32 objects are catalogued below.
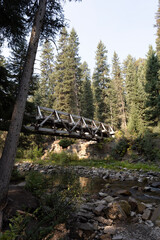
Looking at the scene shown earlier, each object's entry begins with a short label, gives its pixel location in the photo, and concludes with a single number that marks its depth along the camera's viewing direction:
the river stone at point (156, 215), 3.83
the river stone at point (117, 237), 2.94
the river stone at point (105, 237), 2.94
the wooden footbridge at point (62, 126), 9.46
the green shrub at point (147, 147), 12.85
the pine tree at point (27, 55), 3.67
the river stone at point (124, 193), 5.83
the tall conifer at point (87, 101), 28.17
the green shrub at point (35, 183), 4.55
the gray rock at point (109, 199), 4.90
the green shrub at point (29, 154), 17.72
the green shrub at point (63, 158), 13.91
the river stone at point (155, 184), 7.06
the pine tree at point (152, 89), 18.36
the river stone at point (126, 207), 4.09
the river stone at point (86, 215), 3.72
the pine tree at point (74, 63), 24.95
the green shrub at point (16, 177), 6.96
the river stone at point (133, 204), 4.48
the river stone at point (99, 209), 3.98
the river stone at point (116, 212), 3.82
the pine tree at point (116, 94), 27.36
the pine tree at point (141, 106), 19.02
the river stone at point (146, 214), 3.89
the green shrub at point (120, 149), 15.12
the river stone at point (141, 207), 4.37
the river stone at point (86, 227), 3.13
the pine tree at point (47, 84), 27.99
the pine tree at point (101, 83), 28.50
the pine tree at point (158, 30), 28.50
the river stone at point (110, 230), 3.17
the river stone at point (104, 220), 3.56
